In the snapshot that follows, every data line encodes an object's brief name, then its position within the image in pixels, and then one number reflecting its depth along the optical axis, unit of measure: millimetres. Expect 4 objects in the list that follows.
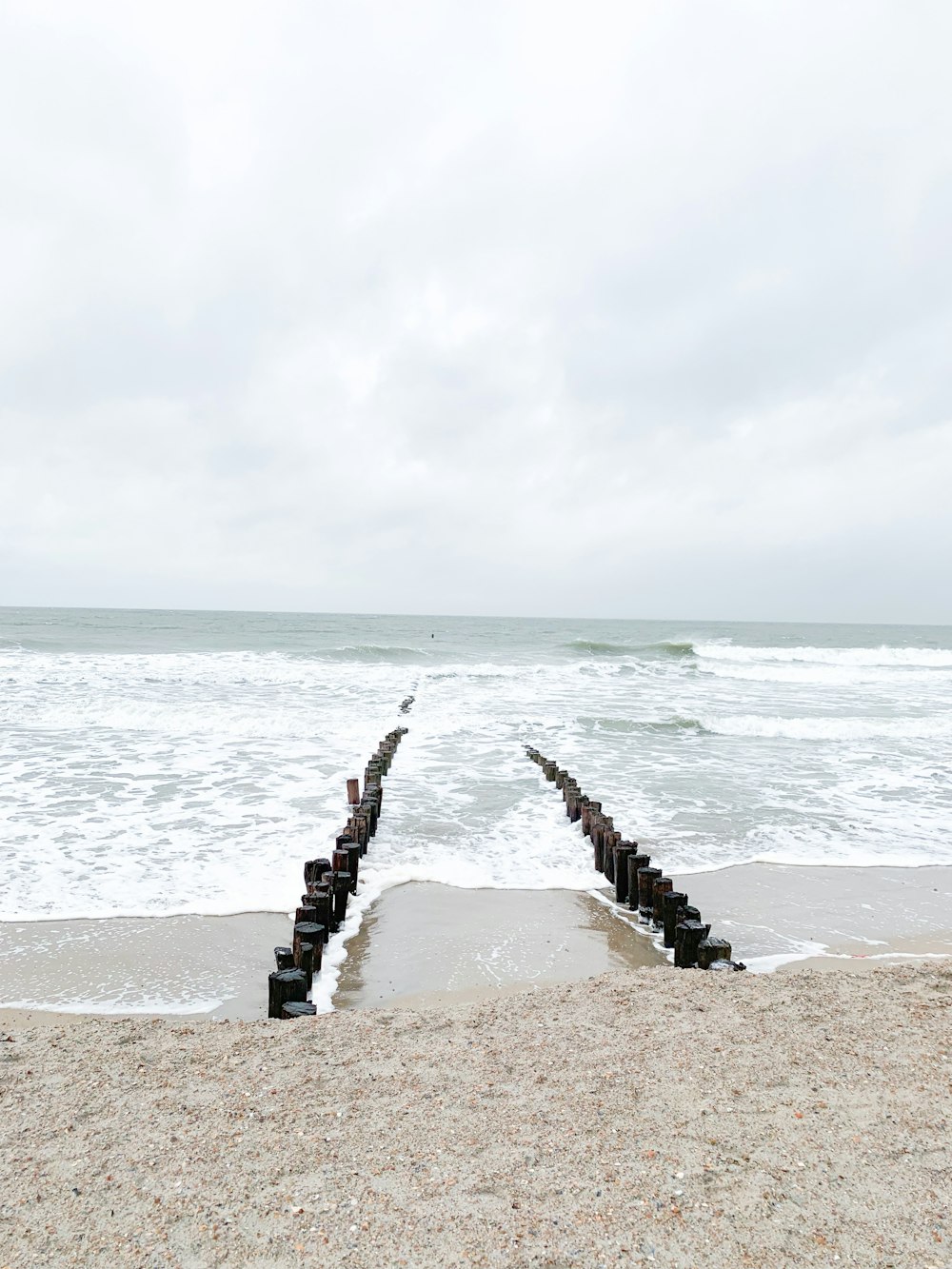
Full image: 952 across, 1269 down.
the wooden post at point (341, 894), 5766
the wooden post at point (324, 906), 5402
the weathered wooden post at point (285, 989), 4094
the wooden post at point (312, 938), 4750
